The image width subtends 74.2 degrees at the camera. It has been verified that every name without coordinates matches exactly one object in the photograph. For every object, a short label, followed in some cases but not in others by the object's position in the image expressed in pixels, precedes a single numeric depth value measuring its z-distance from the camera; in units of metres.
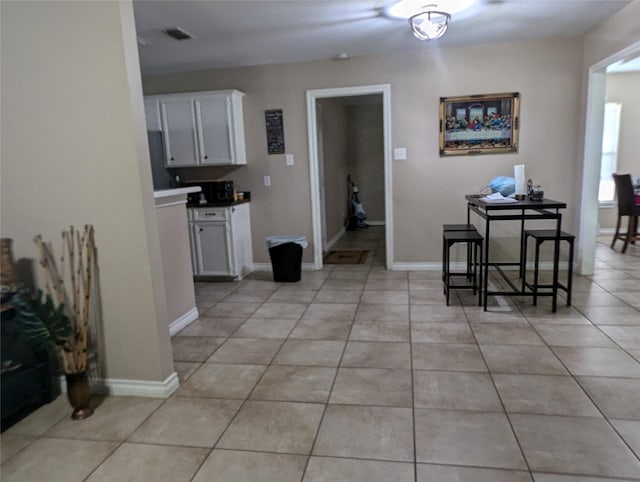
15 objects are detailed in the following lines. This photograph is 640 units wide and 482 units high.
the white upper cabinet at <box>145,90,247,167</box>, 4.52
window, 5.94
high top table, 3.07
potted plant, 1.89
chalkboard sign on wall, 4.66
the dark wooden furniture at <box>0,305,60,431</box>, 2.00
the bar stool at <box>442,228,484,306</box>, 3.43
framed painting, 4.21
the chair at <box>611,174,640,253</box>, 4.87
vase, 2.03
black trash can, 4.38
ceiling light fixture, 2.99
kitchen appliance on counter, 4.61
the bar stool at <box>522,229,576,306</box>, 3.15
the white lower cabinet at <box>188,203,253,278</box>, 4.41
